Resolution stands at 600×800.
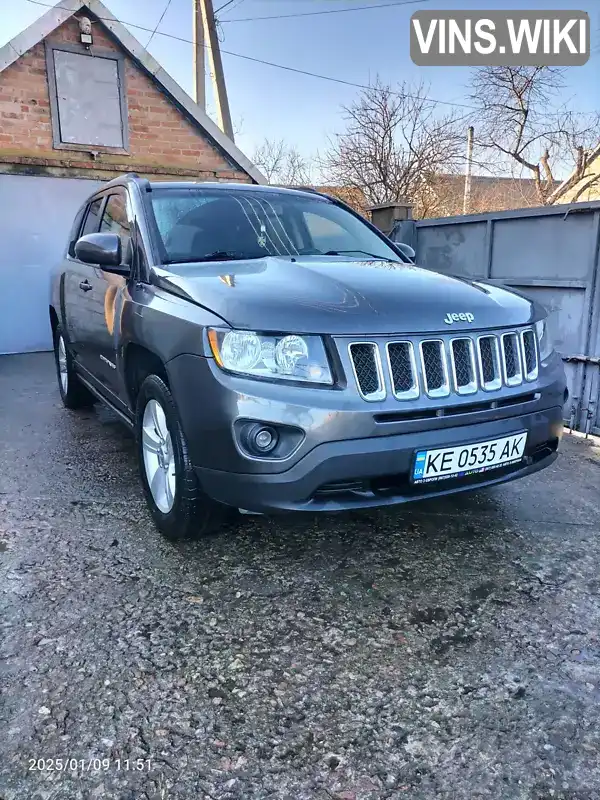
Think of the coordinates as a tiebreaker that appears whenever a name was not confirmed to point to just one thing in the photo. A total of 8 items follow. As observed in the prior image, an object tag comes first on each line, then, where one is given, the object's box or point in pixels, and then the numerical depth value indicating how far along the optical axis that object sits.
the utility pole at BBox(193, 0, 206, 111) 15.11
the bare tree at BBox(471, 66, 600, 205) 16.14
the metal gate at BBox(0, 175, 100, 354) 8.77
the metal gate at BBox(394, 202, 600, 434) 4.72
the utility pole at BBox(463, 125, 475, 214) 16.58
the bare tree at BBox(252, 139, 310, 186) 18.71
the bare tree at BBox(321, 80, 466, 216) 14.60
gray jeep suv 2.22
